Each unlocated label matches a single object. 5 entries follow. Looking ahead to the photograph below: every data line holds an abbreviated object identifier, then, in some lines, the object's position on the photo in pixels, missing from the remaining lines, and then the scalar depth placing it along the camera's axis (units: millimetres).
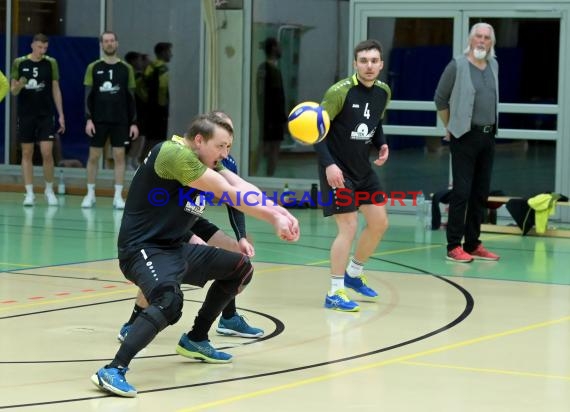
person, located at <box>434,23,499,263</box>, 12852
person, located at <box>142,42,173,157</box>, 20922
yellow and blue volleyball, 9695
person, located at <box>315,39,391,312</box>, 10000
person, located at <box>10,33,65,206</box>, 18906
